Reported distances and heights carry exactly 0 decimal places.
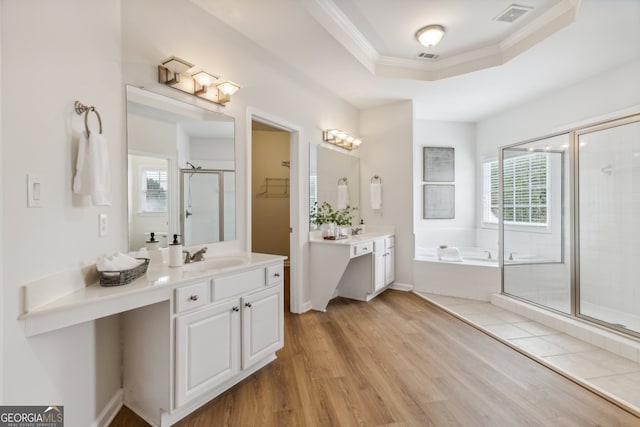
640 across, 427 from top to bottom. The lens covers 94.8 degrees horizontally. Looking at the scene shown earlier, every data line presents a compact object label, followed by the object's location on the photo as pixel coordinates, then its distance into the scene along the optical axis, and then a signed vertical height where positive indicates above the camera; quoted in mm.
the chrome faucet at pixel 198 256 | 2105 -311
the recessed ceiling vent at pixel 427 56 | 3426 +1840
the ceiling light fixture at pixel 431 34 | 2842 +1733
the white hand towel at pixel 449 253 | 4438 -634
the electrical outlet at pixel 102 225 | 1585 -67
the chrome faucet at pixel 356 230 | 4242 -271
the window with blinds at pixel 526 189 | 3512 +274
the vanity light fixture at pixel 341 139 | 3828 +1013
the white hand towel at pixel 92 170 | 1371 +201
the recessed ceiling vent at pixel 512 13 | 2561 +1782
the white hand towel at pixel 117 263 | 1488 -264
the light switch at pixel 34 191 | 1140 +87
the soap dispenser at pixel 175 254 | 1945 -275
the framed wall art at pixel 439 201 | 5055 +185
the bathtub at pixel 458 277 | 3756 -880
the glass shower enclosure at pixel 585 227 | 2822 -165
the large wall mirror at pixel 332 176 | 3662 +505
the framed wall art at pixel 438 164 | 5074 +824
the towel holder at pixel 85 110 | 1414 +502
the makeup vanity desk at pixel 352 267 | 3340 -689
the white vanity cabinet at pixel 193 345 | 1585 -789
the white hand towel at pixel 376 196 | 4445 +241
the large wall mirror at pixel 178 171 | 1881 +303
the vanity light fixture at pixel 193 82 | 1969 +963
